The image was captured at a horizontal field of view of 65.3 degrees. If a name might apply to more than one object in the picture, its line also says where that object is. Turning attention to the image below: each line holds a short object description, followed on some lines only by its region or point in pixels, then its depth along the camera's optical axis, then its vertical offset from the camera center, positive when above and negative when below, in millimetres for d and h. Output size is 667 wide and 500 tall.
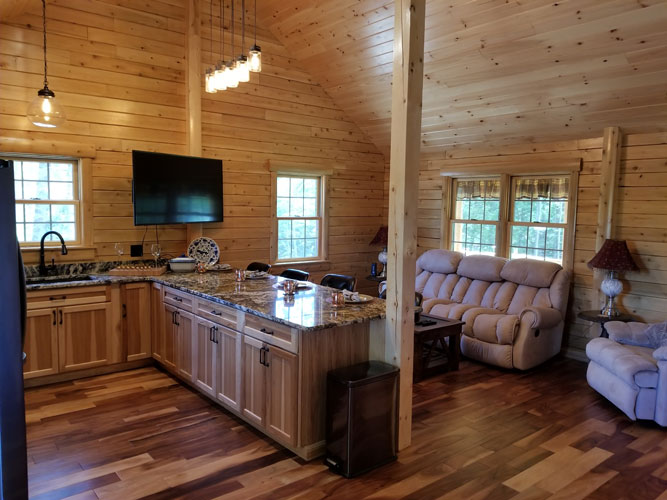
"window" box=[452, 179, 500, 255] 6156 -16
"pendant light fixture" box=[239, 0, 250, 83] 3457 +954
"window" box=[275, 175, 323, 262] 6363 -82
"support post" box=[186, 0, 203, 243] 5305 +1343
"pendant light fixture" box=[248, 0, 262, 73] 3408 +1002
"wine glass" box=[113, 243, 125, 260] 5078 -388
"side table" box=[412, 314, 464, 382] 4520 -1223
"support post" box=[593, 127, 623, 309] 4855 +308
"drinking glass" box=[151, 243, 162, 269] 5177 -406
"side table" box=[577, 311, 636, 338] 4656 -916
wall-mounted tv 4836 +201
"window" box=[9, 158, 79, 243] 4633 +82
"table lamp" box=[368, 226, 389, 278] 6816 -391
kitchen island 3080 -913
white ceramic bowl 4922 -525
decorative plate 5395 -424
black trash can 2912 -1177
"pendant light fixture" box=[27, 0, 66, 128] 4145 +764
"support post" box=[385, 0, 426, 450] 3016 +121
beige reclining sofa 4809 -905
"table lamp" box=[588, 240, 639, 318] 4645 -426
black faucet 4566 -389
